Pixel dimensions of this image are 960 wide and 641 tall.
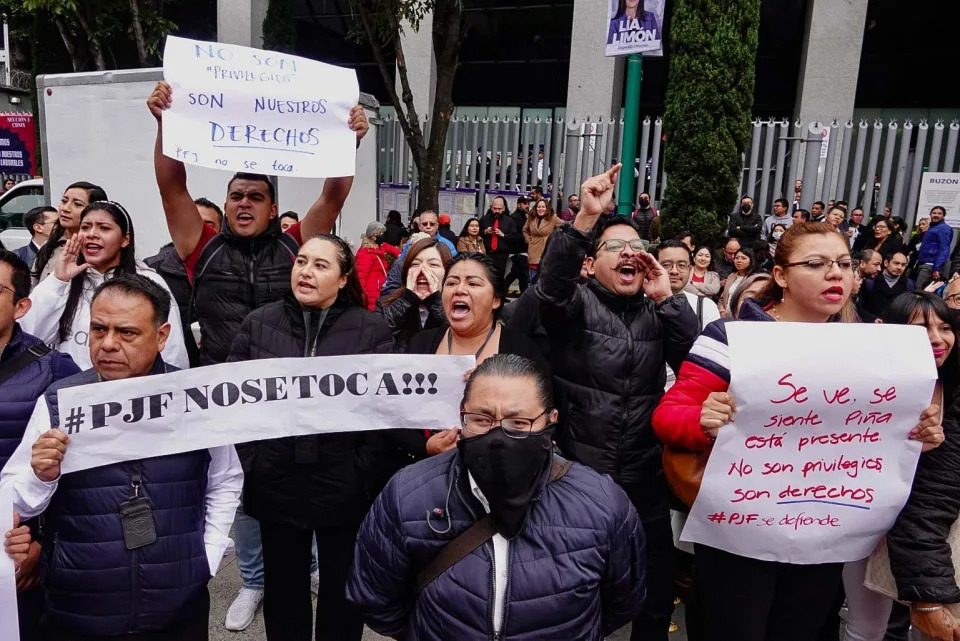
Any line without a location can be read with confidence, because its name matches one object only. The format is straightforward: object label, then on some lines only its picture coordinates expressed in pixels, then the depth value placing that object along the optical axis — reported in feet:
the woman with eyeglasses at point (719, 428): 7.41
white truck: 22.74
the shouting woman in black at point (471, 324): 9.04
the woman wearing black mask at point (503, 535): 5.79
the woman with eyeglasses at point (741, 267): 23.75
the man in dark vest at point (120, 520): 6.77
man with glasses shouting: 9.23
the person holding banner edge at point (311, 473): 8.68
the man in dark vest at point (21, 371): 7.33
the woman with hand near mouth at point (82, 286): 9.49
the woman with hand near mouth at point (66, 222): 12.41
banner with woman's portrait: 33.76
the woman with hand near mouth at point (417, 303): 11.80
